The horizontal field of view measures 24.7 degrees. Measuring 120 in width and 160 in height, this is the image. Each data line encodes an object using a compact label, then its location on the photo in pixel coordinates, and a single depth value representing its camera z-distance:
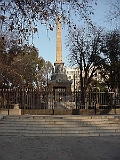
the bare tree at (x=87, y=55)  31.06
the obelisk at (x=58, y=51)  32.66
